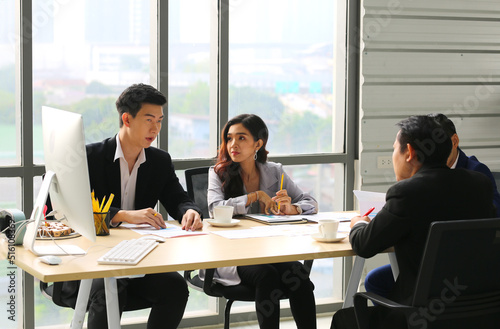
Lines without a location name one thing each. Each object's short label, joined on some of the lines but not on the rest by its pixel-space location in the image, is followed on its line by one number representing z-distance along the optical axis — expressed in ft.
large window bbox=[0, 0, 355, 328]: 12.19
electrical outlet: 14.53
